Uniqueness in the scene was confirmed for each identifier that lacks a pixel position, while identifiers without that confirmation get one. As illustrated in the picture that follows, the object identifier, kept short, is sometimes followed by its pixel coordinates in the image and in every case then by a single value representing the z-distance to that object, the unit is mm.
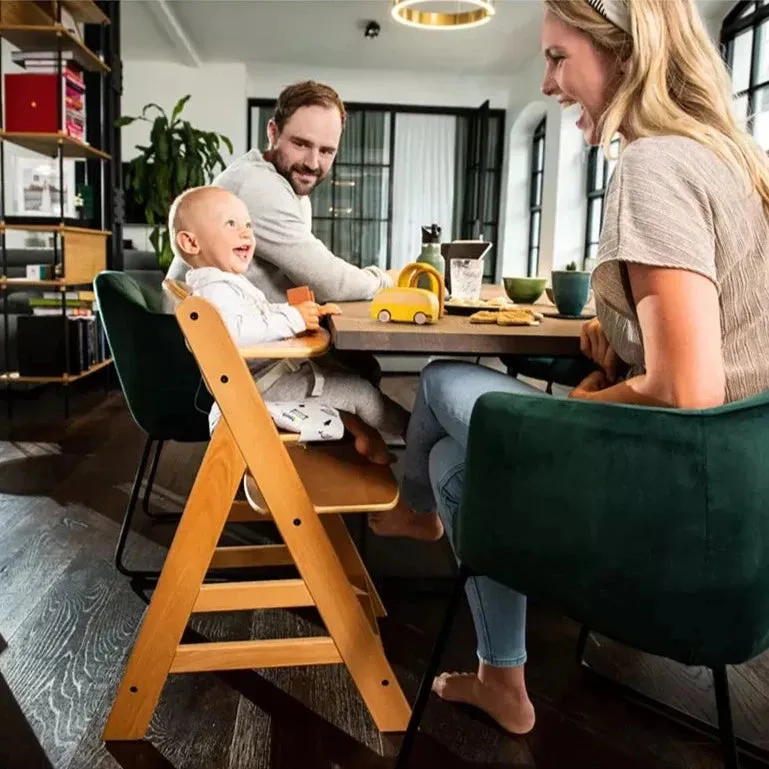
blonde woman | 963
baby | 1467
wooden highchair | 1267
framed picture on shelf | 4352
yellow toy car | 1323
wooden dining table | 1219
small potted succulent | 1592
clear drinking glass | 1807
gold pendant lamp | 4121
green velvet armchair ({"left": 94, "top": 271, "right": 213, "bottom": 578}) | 1914
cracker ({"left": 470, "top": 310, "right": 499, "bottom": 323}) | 1403
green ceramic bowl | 1885
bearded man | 1775
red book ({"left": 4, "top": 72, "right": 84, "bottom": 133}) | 3900
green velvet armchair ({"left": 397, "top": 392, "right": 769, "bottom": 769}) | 877
